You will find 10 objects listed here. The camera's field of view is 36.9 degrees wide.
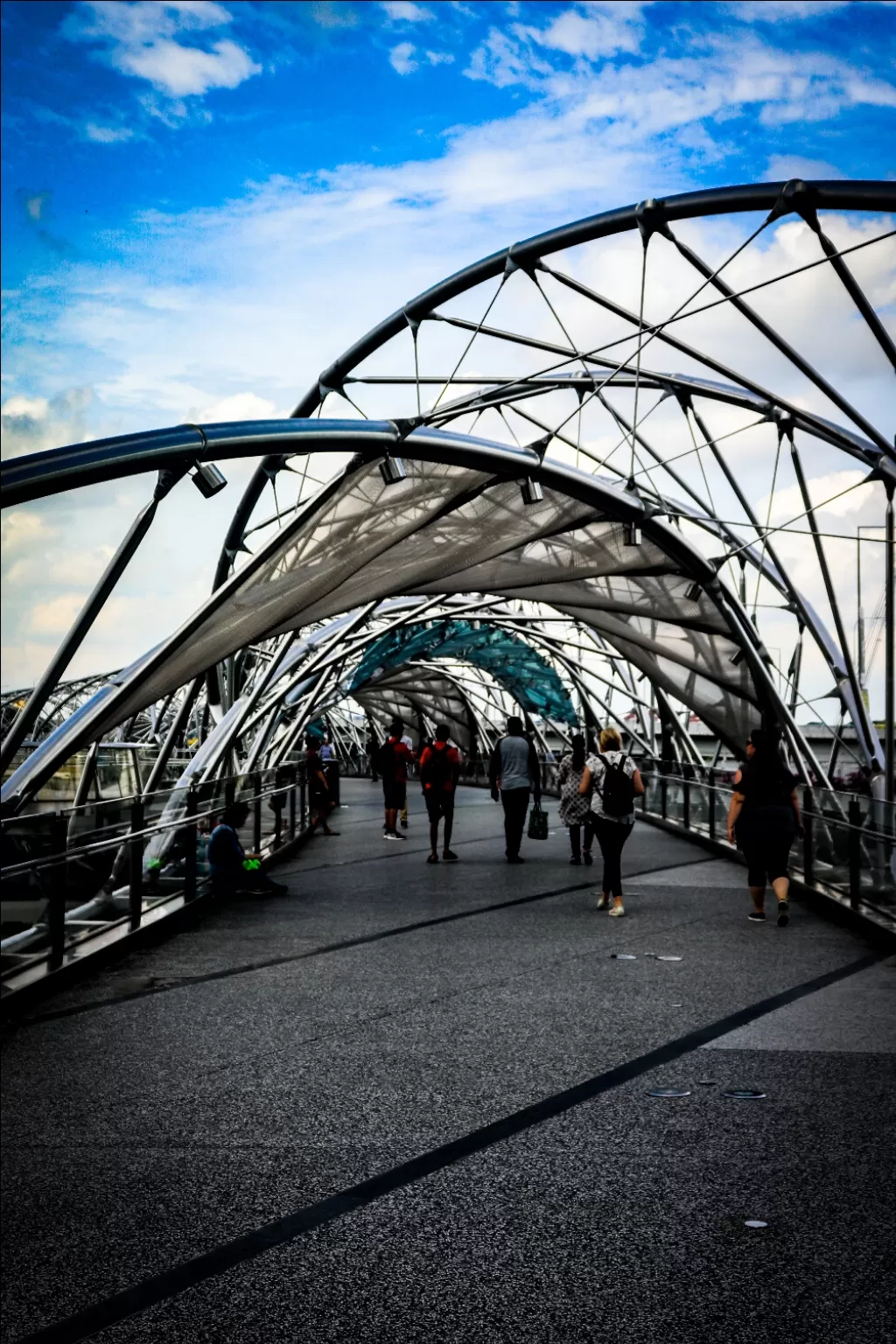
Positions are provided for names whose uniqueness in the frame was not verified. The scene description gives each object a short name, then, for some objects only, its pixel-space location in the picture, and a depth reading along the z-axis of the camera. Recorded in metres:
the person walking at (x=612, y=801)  12.18
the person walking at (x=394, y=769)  21.38
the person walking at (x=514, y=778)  17.09
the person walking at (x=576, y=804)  16.89
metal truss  13.65
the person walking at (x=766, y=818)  11.79
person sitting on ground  13.52
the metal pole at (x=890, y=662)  18.92
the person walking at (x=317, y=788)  23.38
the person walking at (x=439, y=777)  17.70
